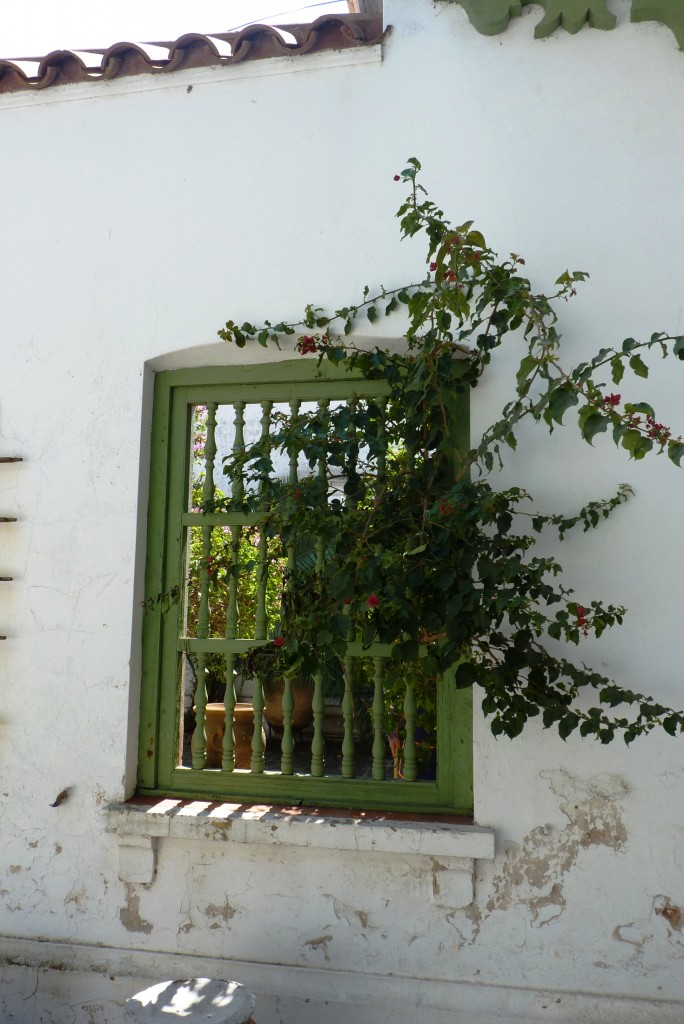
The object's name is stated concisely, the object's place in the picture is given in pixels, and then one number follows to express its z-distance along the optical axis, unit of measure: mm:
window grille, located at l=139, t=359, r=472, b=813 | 3215
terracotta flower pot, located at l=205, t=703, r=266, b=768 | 4219
